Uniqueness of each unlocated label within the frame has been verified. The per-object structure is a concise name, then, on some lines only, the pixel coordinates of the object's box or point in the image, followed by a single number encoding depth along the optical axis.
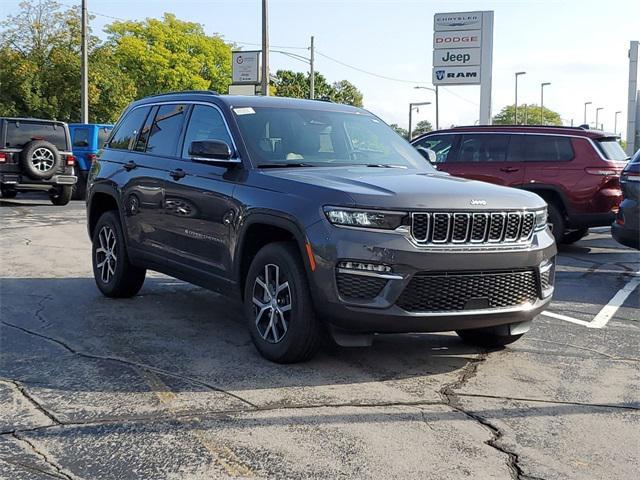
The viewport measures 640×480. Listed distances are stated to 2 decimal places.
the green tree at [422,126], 103.89
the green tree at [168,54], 55.31
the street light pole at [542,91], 78.34
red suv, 10.50
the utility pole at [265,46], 25.70
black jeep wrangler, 16.17
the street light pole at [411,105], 67.71
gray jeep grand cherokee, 4.38
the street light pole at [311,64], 45.75
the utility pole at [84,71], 27.22
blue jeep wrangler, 19.09
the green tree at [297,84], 72.75
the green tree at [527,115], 107.21
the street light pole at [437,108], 47.22
